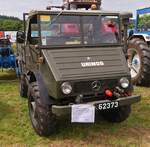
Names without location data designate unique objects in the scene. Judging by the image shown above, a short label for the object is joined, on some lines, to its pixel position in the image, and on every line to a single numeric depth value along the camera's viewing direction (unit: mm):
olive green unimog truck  3459
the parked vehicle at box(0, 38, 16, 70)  6753
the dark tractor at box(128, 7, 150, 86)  5781
